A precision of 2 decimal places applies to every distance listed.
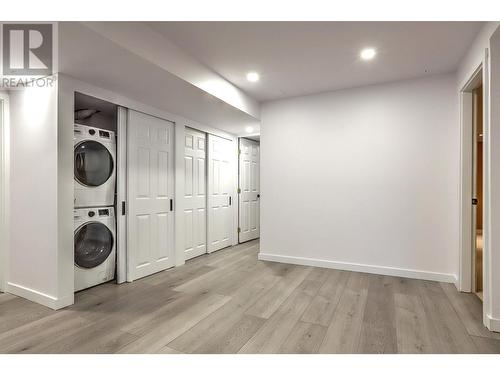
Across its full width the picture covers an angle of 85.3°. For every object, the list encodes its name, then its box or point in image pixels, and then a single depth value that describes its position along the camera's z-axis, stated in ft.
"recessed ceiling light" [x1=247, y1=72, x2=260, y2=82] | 10.12
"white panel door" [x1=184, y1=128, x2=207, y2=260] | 13.37
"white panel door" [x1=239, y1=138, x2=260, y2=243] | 17.63
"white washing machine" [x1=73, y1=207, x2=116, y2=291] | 9.29
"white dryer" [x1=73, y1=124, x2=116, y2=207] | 9.29
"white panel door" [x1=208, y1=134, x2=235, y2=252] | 14.98
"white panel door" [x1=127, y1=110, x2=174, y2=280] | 10.57
